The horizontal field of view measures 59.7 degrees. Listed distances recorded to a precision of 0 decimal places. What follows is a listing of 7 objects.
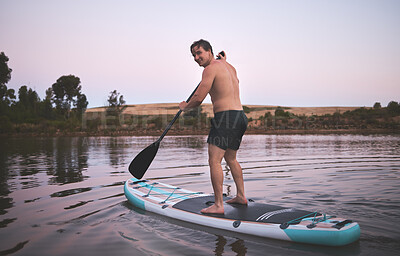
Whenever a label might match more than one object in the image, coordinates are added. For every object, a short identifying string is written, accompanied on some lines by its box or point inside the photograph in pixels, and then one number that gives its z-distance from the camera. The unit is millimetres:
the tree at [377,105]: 51812
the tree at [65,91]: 60250
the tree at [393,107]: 40719
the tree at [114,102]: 52719
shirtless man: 4535
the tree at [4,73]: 49969
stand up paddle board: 3592
